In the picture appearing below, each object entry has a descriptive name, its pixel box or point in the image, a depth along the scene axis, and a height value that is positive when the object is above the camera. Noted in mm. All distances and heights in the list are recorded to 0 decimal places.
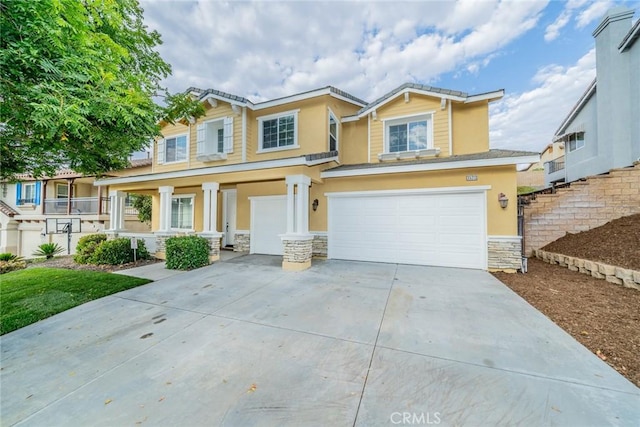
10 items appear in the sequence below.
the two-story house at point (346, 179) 7012 +1324
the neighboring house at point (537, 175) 19812 +3791
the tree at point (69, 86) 3115 +1965
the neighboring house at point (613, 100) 9938 +5467
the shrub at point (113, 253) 8133 -1192
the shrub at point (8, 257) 8426 -1424
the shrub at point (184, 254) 7328 -1094
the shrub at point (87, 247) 8561 -1070
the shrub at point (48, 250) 10172 -1380
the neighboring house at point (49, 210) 14656 +491
